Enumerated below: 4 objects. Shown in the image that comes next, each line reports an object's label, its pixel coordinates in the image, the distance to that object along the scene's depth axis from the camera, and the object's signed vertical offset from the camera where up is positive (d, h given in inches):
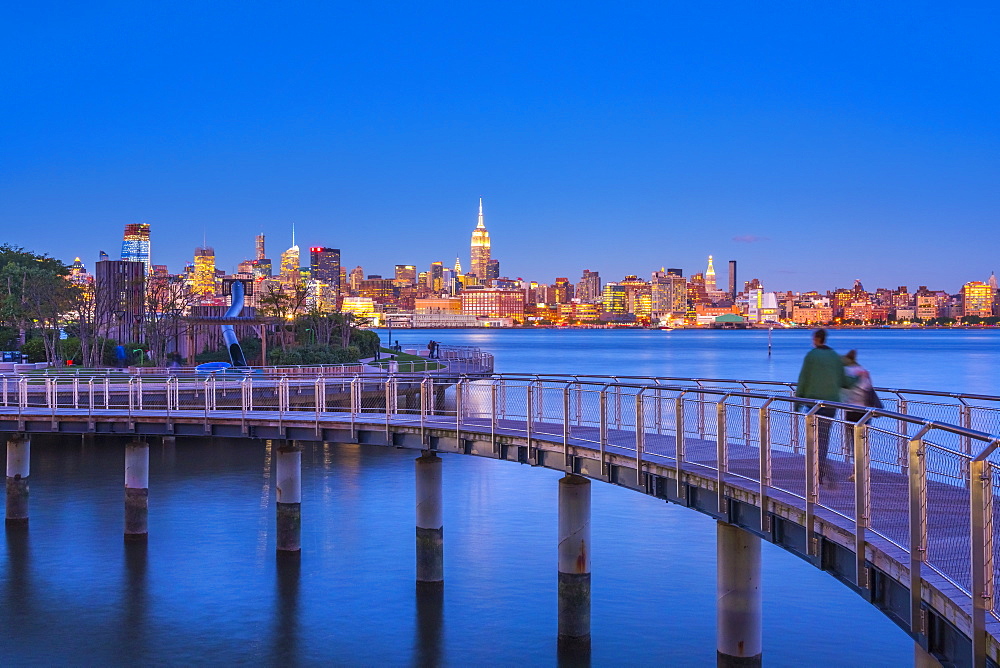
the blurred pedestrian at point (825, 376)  526.0 -30.9
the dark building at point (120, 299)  2503.7 +52.4
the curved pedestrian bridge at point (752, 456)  323.9 -83.1
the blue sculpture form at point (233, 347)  2124.8 -56.5
